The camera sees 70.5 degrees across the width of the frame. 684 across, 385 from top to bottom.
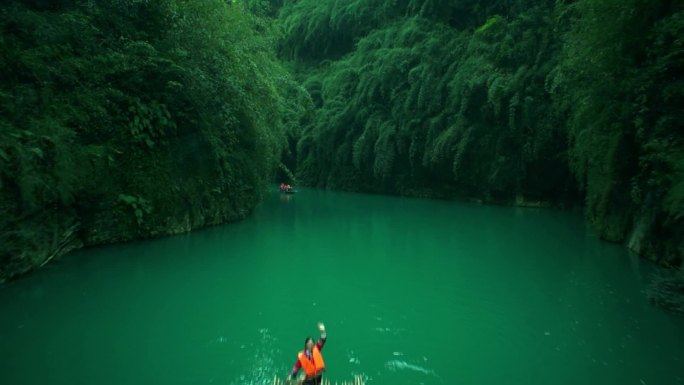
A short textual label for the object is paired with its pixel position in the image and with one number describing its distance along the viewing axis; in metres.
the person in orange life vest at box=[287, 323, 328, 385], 4.64
